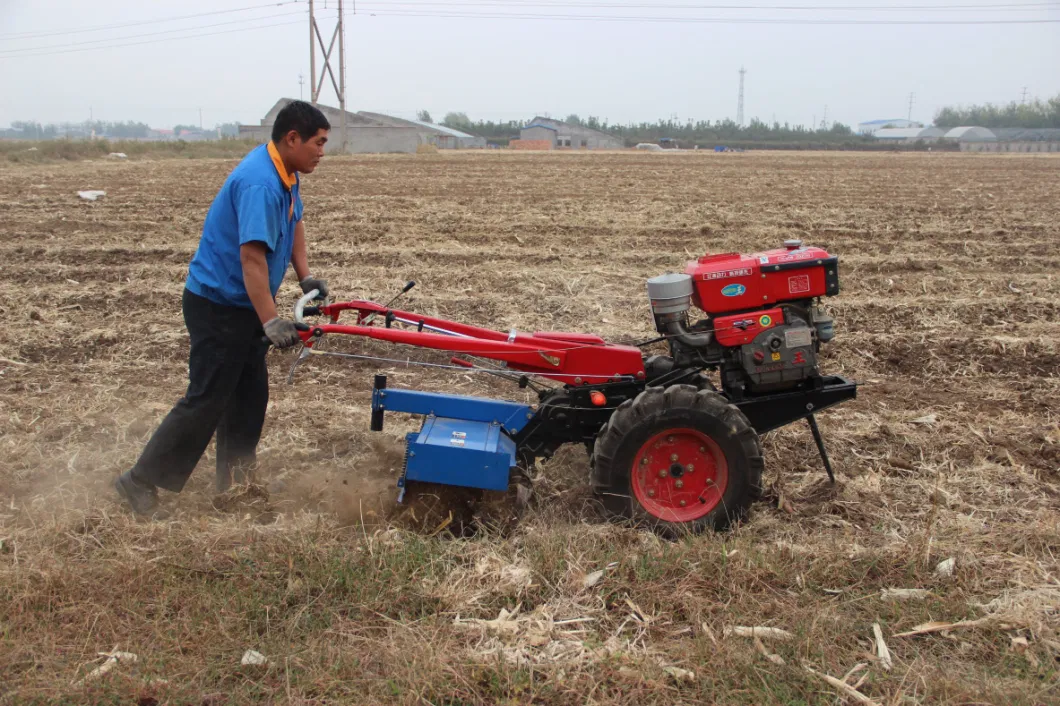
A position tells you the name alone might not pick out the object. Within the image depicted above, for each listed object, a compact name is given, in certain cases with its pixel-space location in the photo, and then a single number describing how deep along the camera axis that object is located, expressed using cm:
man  357
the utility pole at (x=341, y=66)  4444
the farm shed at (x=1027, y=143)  6946
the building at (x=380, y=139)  5259
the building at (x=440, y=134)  6759
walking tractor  369
